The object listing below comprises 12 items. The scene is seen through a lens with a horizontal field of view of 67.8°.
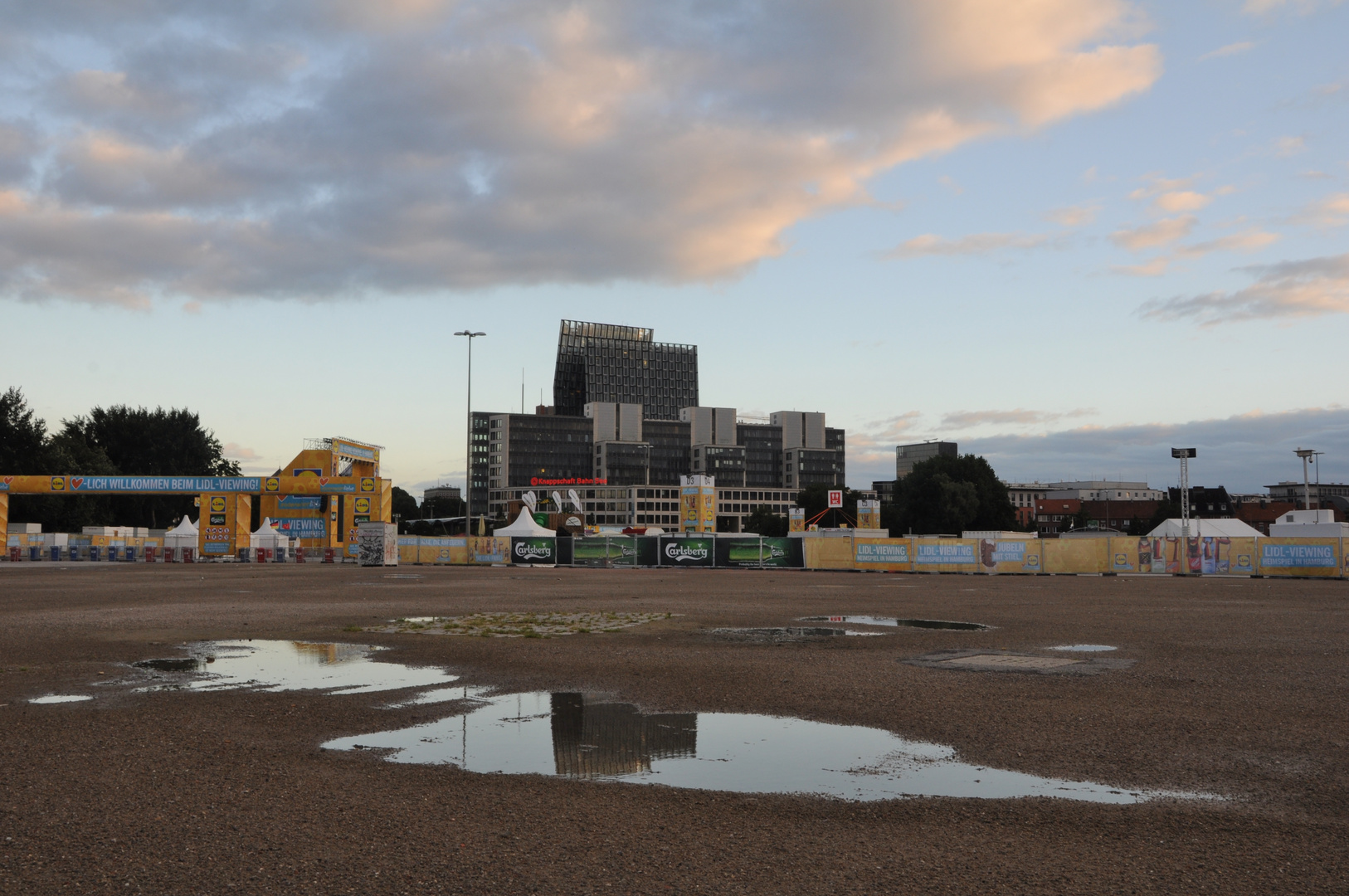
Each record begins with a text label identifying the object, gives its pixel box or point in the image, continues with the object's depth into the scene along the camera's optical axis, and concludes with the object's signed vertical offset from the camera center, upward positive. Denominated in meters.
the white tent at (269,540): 64.81 -2.12
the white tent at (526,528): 71.94 -1.68
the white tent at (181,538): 67.50 -2.02
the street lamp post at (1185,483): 46.97 +0.64
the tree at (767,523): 173.30 -4.16
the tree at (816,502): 176.00 -0.38
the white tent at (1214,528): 57.34 -1.95
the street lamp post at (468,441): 66.62 +4.19
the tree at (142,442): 105.94 +7.08
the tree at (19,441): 81.38 +5.64
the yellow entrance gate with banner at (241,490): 66.75 +1.20
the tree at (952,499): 116.06 +0.05
